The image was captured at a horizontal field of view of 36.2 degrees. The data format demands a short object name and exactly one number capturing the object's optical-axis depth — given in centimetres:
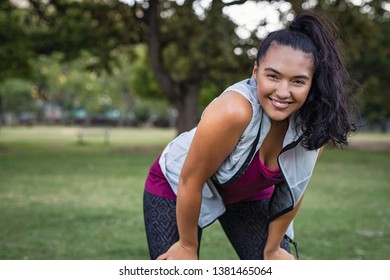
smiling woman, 238
